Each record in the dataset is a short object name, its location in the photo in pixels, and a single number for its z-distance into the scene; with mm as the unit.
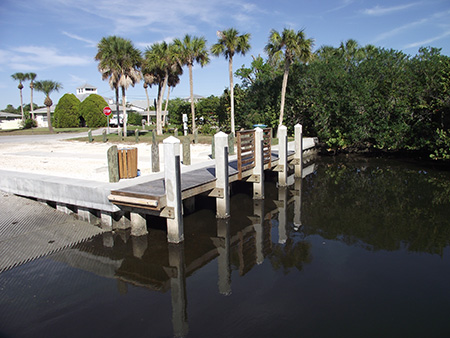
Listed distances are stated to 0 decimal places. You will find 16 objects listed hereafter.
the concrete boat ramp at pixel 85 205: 7871
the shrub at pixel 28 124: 49031
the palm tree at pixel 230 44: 25234
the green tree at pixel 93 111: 51156
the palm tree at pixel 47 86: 48156
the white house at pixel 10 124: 53781
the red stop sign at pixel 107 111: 28844
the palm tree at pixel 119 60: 27906
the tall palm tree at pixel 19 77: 64969
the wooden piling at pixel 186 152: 13477
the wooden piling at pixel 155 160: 11922
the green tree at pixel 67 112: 51438
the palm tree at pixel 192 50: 29320
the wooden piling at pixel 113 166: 9672
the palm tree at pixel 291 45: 24312
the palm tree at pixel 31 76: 64662
